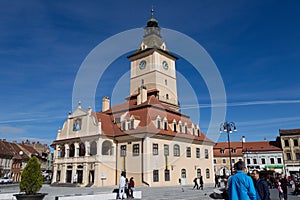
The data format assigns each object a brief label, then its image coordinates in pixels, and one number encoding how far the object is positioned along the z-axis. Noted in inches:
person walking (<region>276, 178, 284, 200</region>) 659.1
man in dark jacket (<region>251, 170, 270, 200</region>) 278.1
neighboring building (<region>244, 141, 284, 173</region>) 2511.1
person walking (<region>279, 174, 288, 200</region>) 672.6
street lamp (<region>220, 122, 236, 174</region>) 1109.7
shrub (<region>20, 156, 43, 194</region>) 569.3
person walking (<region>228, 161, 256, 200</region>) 210.0
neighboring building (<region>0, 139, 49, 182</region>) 2613.2
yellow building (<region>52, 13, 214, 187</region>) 1398.9
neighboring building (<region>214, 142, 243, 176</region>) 2717.3
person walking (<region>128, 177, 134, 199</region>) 748.3
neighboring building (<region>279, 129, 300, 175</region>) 2418.8
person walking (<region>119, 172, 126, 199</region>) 703.2
